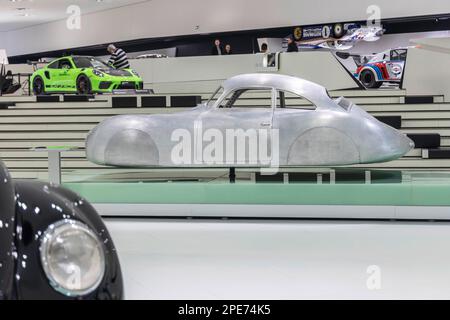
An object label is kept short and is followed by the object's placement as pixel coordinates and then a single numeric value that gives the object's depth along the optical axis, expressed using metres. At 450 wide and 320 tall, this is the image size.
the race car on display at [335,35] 18.86
